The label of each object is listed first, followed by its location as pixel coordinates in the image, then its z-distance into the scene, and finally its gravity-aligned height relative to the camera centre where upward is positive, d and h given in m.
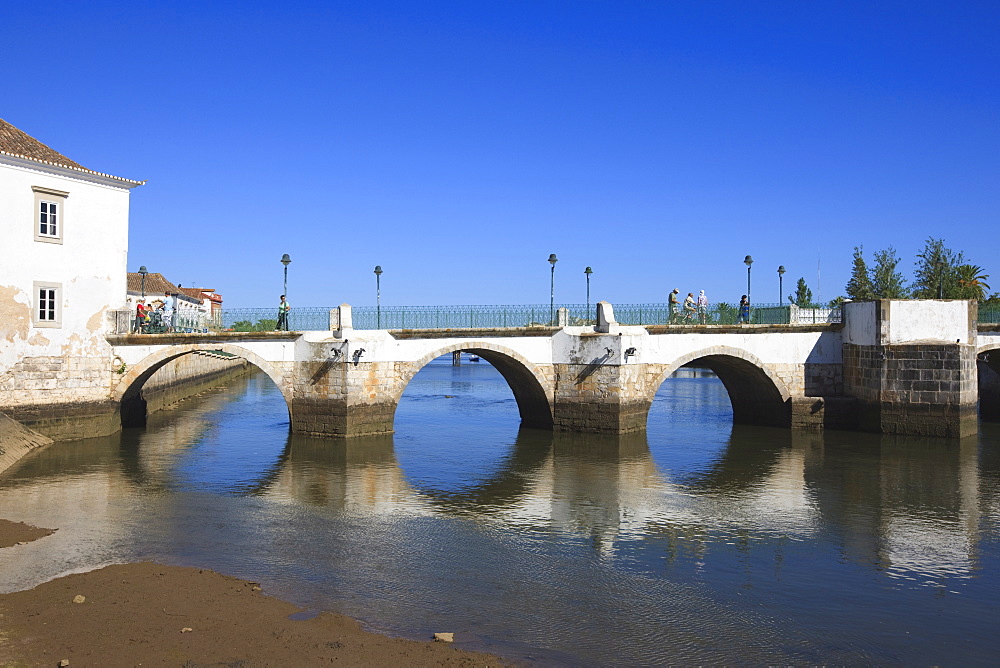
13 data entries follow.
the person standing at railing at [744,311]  27.36 +1.35
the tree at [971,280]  46.62 +4.55
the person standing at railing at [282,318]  24.91 +0.86
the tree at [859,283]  47.09 +4.31
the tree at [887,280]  46.06 +4.42
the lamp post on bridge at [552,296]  26.38 +1.89
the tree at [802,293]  69.34 +5.31
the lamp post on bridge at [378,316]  24.97 +0.95
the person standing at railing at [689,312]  27.14 +1.30
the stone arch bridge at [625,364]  23.88 -0.61
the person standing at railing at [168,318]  25.52 +0.85
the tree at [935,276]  44.56 +4.63
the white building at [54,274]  21.88 +2.11
